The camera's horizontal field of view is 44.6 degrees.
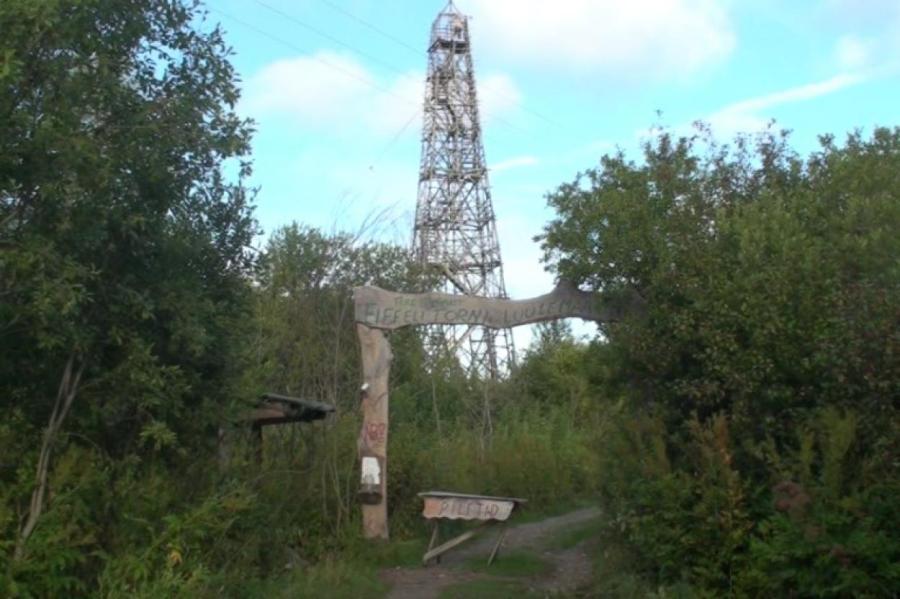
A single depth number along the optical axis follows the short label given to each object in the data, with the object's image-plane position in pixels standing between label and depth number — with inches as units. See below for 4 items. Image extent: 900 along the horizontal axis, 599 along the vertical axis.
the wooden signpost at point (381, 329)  564.1
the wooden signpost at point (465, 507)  536.1
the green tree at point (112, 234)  350.0
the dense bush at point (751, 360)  364.8
